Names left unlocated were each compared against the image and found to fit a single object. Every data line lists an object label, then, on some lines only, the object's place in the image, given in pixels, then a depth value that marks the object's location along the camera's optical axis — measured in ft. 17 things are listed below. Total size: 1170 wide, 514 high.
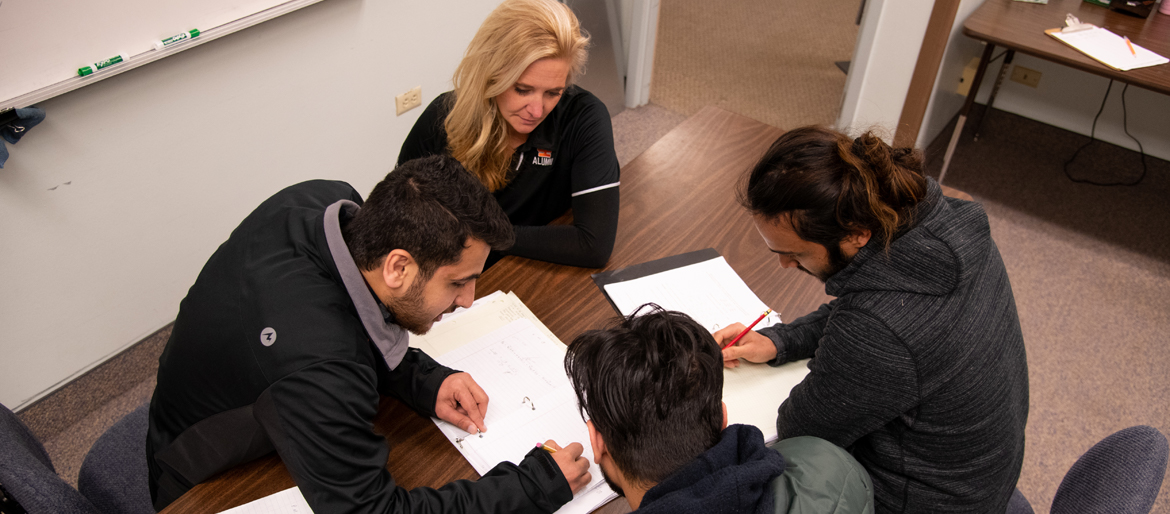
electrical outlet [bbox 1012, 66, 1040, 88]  11.86
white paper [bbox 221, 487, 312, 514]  3.56
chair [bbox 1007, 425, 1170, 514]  3.44
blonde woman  5.25
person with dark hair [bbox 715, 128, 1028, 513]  3.52
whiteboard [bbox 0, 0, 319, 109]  5.68
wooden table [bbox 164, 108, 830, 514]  3.79
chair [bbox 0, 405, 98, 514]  3.39
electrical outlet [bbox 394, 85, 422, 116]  9.42
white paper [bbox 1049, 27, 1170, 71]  8.36
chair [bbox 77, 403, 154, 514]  4.58
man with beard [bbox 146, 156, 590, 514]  3.40
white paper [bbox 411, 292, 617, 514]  3.94
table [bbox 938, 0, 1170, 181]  8.23
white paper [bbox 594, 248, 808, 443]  4.36
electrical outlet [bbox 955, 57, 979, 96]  11.14
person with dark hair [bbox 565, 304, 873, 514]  2.91
